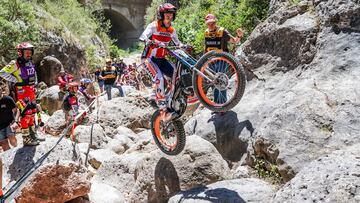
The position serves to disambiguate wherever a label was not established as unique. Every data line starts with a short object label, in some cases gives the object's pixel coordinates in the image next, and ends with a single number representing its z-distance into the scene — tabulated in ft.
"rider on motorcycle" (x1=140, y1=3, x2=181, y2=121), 19.16
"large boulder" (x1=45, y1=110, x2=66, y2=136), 40.73
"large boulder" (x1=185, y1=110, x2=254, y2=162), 21.65
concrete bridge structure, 121.29
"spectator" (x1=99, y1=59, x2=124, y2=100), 44.52
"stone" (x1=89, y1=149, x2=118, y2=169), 29.43
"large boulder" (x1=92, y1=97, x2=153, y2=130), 40.09
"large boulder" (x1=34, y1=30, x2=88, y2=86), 63.87
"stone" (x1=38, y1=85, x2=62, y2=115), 53.31
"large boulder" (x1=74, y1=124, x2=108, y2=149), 35.01
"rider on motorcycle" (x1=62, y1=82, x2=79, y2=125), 36.60
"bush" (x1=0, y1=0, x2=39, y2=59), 49.52
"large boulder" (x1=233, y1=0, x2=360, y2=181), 16.29
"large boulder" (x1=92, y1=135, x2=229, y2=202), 18.29
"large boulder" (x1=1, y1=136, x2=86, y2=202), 19.07
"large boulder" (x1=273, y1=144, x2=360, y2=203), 10.32
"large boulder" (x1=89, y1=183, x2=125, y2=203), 21.16
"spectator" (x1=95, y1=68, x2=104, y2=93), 47.17
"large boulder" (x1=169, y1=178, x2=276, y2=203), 15.33
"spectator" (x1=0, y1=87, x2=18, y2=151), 23.03
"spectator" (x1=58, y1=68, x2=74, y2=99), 44.80
